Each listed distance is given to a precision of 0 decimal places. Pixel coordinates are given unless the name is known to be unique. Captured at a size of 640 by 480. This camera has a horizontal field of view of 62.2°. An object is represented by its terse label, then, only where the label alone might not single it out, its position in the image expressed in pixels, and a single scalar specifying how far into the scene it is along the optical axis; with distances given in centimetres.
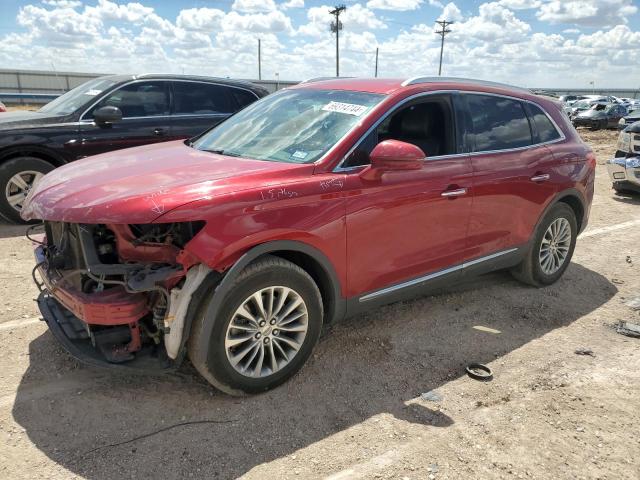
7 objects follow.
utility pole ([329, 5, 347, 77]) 5341
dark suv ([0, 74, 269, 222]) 641
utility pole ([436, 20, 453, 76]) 6294
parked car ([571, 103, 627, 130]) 2484
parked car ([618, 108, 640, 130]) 1290
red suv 281
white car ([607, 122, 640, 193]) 890
